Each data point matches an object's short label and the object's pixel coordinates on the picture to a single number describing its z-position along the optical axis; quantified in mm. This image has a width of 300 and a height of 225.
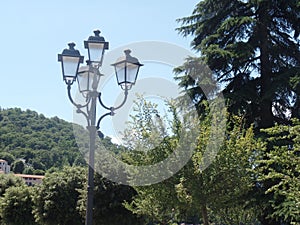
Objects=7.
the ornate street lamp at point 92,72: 6891
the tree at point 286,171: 7492
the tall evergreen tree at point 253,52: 13992
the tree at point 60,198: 19781
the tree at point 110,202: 17438
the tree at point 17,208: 23688
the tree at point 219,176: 9703
